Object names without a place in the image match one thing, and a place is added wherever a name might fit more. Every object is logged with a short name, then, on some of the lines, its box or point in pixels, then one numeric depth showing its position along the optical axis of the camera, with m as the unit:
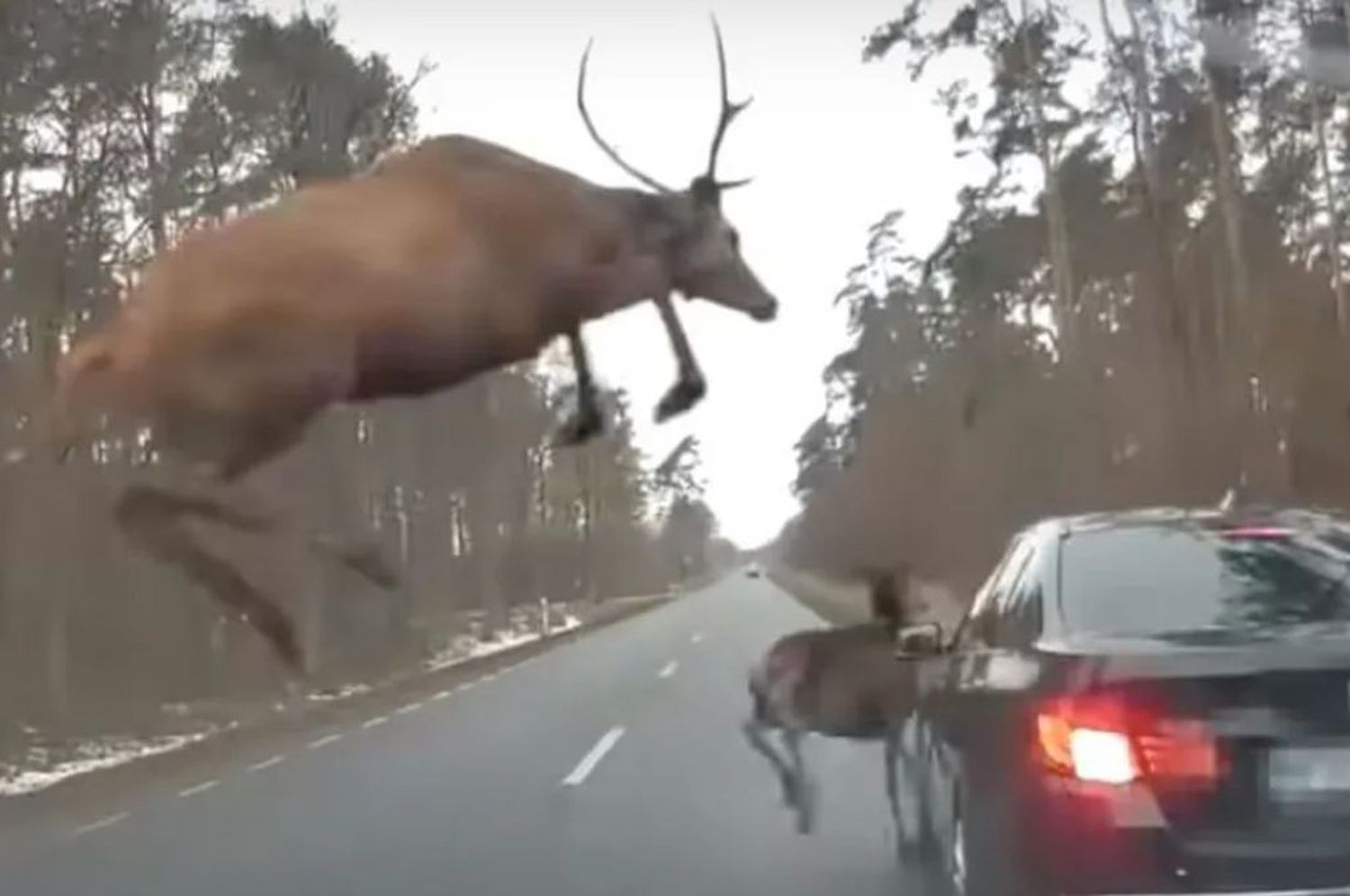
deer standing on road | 13.78
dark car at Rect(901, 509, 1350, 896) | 6.13
